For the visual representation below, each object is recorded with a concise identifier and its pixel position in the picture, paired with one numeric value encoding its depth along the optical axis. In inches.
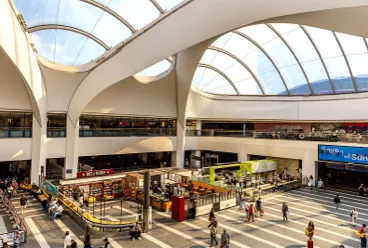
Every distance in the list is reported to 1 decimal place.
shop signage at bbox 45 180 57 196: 764.0
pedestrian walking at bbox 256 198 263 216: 661.9
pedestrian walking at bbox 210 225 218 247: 498.0
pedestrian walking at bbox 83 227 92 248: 458.7
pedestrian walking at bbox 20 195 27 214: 665.0
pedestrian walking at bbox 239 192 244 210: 732.7
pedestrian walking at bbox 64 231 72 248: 463.7
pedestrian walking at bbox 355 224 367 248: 485.7
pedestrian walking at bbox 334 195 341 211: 710.8
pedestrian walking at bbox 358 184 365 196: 911.0
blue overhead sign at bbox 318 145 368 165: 890.0
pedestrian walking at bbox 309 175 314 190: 1005.0
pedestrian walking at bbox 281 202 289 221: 625.7
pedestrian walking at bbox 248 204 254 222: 615.2
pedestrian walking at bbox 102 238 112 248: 455.1
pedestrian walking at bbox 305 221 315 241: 490.9
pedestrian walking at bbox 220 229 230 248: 469.4
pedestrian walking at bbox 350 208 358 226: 610.2
